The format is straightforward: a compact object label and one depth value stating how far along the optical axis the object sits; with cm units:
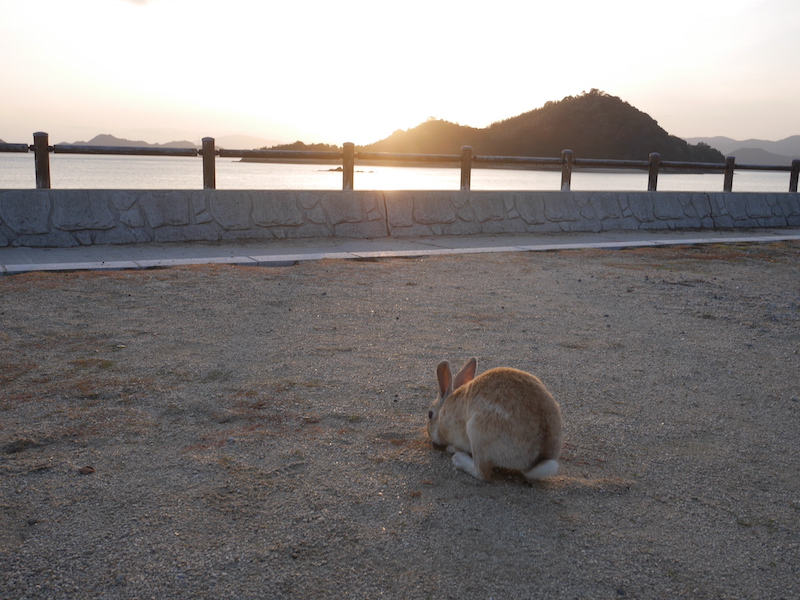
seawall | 889
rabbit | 279
